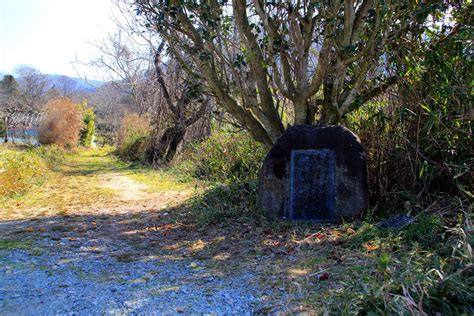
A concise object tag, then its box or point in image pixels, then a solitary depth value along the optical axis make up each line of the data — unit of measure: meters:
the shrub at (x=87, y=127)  26.77
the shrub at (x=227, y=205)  4.91
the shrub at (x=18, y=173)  7.47
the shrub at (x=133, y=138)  16.42
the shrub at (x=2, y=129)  22.78
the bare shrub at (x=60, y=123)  20.16
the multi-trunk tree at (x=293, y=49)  4.50
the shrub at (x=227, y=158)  7.59
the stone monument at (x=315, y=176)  4.39
